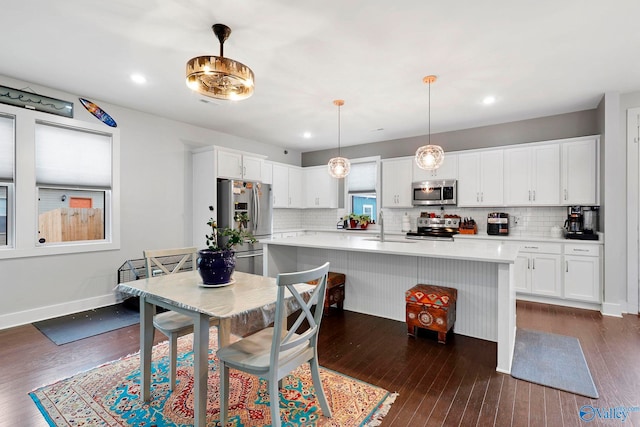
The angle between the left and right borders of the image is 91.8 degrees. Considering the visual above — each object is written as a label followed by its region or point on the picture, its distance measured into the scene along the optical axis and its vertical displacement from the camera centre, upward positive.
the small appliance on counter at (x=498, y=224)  4.73 -0.20
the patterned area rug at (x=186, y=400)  1.86 -1.24
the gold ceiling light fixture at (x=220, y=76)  2.03 +0.93
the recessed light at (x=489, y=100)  3.81 +1.40
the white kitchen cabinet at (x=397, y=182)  5.61 +0.53
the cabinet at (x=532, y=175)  4.35 +0.52
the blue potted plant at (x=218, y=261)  1.99 -0.32
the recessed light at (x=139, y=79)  3.20 +1.40
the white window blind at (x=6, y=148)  3.29 +0.69
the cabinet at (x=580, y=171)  4.09 +0.53
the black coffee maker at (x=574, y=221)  4.21 -0.14
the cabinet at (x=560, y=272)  3.89 -0.80
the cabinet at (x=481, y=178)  4.75 +0.52
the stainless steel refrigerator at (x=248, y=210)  4.74 +0.02
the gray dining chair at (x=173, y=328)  2.07 -0.78
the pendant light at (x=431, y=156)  3.48 +0.62
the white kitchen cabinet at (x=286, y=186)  6.22 +0.53
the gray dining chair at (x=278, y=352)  1.56 -0.79
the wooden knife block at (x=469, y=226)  5.04 -0.25
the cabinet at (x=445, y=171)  5.14 +0.68
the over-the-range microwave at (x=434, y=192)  5.13 +0.32
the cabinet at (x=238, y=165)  4.79 +0.75
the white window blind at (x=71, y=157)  3.58 +0.67
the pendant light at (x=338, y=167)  4.20 +0.60
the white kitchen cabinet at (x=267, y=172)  5.70 +0.74
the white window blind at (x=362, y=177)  6.27 +0.70
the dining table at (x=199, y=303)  1.62 -0.49
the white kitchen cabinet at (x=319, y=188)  6.55 +0.50
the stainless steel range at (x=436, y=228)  5.10 -0.29
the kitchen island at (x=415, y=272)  2.47 -0.66
